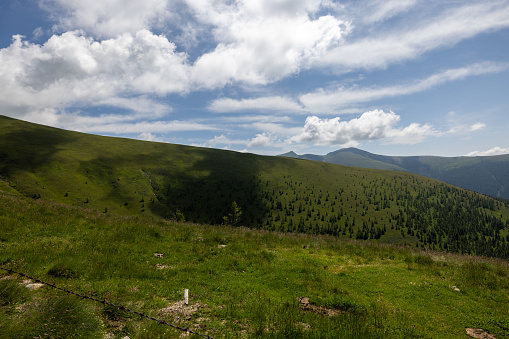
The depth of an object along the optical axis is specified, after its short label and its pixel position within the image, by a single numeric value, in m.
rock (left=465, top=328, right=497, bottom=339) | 7.77
